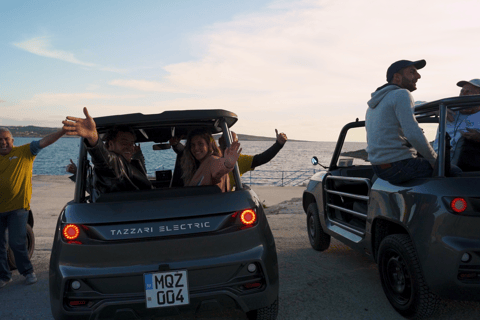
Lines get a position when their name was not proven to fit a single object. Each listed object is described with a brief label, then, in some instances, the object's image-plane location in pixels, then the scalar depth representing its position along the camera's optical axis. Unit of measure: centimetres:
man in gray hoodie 340
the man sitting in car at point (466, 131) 407
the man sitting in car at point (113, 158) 298
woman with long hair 337
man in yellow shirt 450
